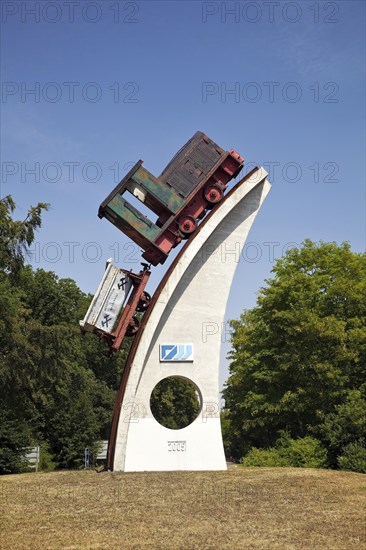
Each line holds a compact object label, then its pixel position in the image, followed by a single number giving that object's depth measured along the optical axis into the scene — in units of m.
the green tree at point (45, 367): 24.25
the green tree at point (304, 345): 26.47
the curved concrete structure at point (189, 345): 18.08
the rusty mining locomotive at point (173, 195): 18.73
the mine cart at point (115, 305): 18.28
